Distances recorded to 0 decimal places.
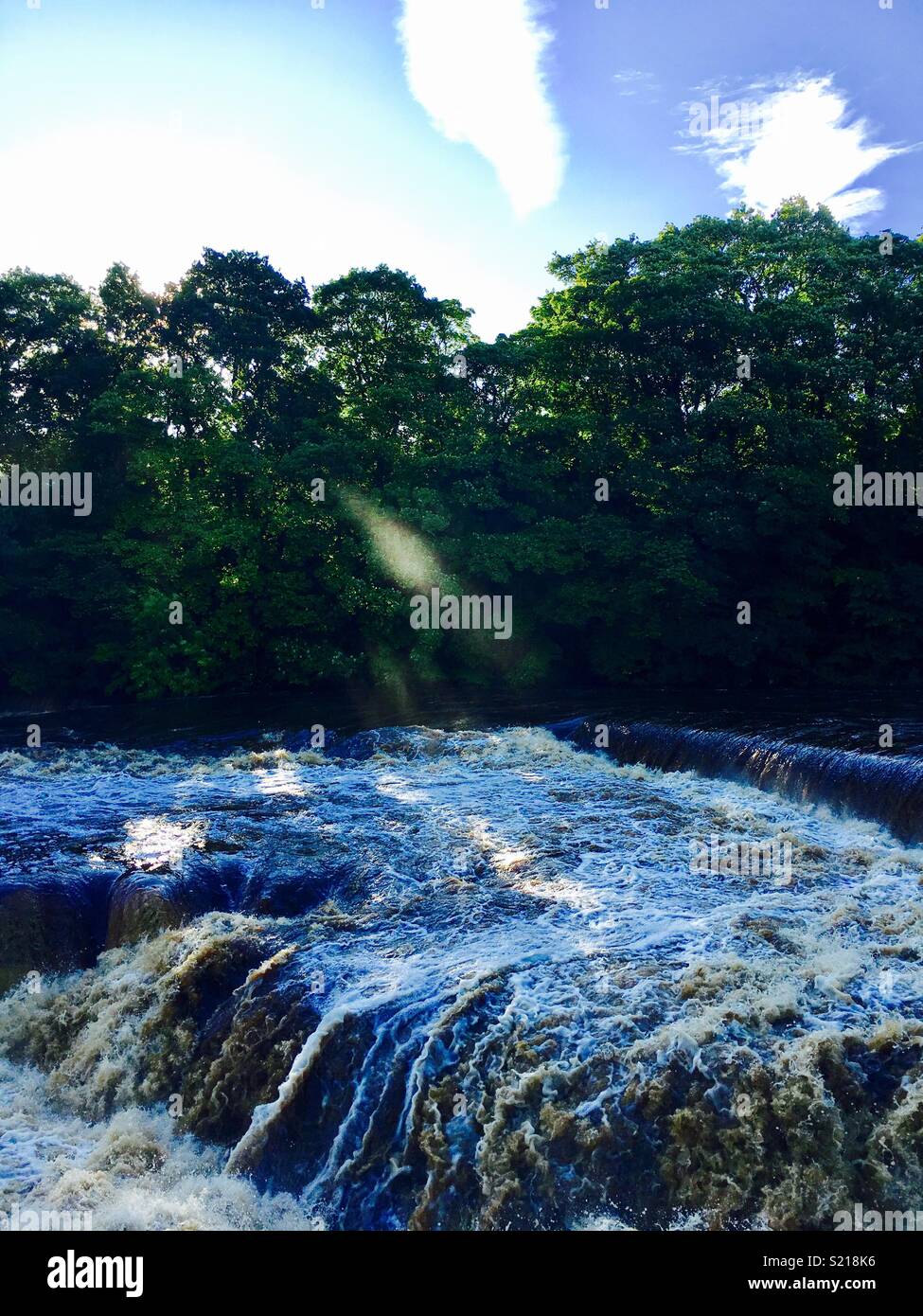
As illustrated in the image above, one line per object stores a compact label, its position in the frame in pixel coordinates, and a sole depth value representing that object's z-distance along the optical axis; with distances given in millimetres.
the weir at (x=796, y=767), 11344
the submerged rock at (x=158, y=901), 9133
